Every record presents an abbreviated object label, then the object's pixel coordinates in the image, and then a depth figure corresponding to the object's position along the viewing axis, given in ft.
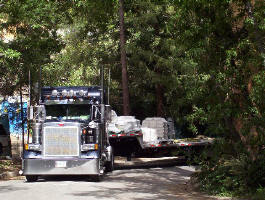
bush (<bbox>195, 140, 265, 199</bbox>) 43.21
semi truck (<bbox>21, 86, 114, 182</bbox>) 55.01
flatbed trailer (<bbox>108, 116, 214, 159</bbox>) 71.21
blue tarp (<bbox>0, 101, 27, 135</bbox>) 87.43
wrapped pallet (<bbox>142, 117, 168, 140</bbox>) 76.94
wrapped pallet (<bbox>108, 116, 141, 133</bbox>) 70.69
